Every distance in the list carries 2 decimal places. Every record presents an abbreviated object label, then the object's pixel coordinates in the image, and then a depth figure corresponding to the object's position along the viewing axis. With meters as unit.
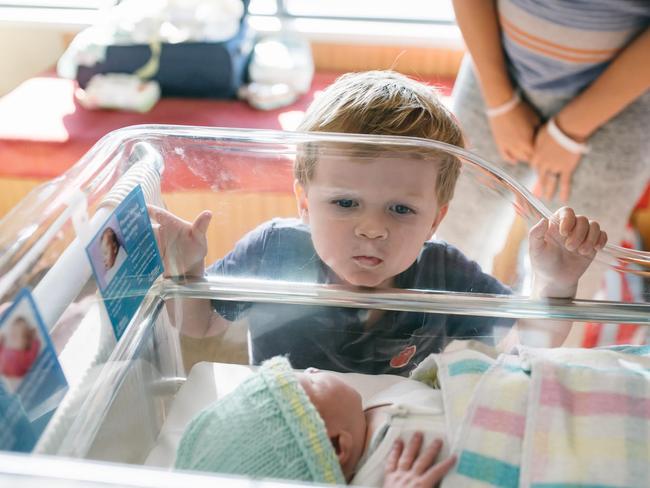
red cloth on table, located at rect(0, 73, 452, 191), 1.58
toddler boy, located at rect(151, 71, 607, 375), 0.64
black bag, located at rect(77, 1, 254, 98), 1.70
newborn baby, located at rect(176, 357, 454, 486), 0.47
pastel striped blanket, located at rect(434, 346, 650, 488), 0.48
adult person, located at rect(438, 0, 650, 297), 0.79
